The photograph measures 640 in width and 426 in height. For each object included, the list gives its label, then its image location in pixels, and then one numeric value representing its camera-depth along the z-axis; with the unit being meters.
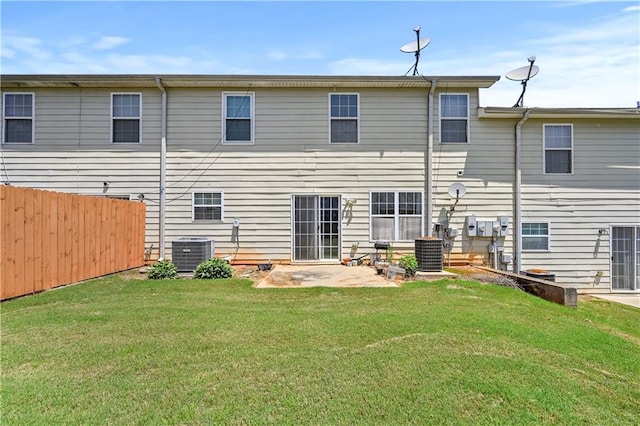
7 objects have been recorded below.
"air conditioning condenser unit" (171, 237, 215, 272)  8.45
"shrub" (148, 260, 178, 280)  7.91
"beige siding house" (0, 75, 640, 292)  9.55
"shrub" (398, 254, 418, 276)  7.70
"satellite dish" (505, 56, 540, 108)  9.80
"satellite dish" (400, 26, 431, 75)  9.99
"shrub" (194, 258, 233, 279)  7.91
